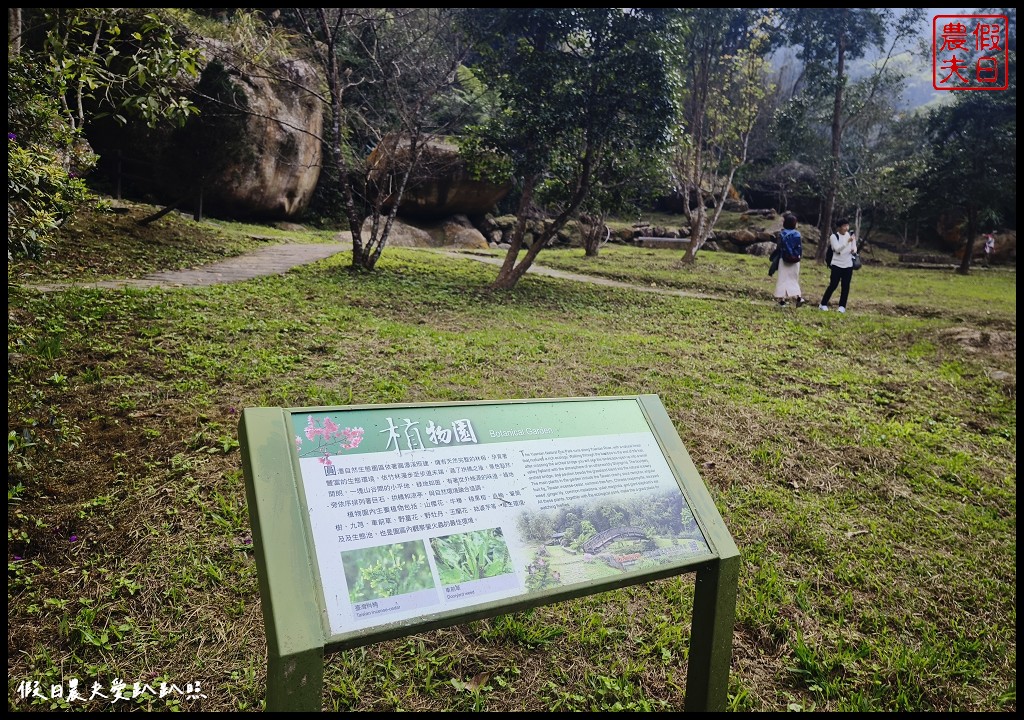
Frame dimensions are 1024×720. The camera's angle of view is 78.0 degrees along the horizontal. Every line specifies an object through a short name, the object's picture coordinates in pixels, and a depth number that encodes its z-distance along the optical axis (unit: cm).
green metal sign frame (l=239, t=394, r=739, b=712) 158
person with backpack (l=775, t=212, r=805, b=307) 990
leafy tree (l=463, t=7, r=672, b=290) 945
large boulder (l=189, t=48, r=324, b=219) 1330
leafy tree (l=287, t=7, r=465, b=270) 948
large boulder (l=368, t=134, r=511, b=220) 1756
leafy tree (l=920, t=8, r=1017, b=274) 1738
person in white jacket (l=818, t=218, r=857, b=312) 955
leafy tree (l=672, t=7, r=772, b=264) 1596
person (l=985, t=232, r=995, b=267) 2145
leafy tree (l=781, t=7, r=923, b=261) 1862
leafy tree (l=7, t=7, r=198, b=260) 337
